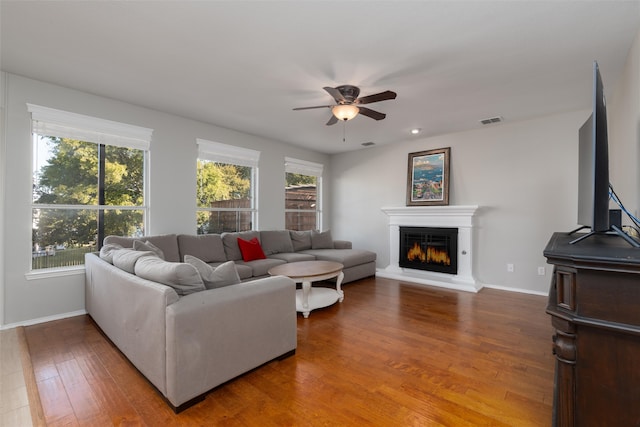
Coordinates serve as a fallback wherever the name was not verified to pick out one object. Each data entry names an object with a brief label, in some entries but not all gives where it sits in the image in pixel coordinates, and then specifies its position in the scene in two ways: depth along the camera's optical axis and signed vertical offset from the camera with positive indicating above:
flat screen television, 1.26 +0.19
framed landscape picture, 5.03 +0.64
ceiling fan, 2.85 +1.13
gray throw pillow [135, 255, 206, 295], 1.91 -0.42
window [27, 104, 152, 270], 3.23 +0.35
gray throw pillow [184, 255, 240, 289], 2.13 -0.45
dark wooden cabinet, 0.99 -0.43
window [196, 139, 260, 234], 4.63 +0.43
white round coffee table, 3.40 -0.76
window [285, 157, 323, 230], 6.04 +0.40
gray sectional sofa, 1.77 -0.73
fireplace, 4.63 -0.40
